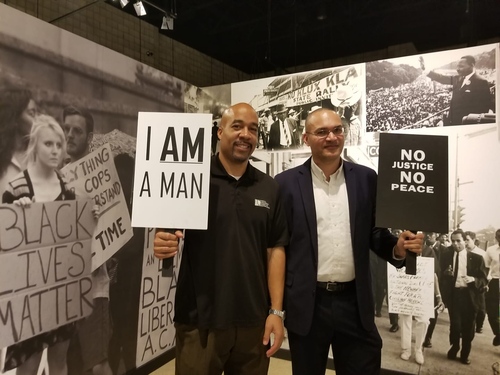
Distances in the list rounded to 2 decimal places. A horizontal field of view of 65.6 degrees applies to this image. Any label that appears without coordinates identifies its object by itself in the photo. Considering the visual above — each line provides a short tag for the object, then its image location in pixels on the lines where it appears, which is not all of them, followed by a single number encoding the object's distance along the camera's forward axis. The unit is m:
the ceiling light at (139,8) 3.27
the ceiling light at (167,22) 3.51
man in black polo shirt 1.64
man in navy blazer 1.77
